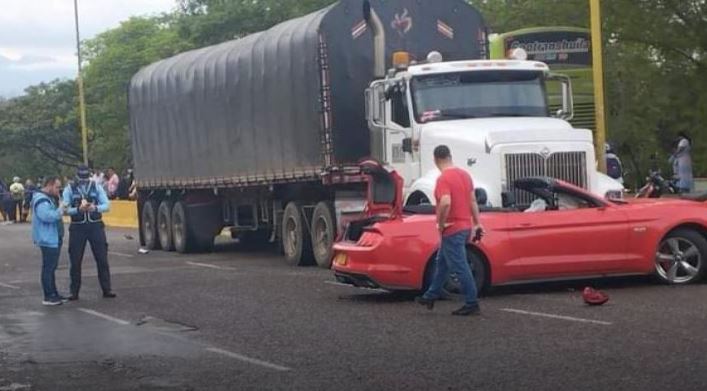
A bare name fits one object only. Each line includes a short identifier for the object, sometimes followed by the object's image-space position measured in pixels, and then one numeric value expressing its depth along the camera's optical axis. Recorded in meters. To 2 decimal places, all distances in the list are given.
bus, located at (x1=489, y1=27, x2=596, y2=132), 26.50
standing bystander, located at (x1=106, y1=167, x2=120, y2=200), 43.69
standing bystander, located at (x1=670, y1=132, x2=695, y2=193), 24.03
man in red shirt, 12.55
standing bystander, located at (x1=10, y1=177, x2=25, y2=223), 50.78
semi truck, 16.66
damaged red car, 13.97
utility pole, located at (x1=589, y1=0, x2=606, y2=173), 20.92
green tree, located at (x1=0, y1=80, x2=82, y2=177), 78.50
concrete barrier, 40.97
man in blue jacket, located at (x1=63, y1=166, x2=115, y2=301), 16.12
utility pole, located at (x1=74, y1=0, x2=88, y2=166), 51.20
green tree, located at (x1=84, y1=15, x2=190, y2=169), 70.31
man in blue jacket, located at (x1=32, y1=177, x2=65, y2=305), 15.98
